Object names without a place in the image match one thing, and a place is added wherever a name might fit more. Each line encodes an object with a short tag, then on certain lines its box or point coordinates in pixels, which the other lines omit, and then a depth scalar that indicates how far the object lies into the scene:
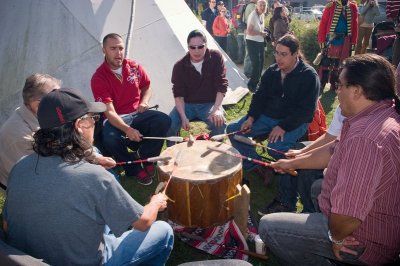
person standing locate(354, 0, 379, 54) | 9.88
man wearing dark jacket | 4.26
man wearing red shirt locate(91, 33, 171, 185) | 4.51
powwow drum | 3.16
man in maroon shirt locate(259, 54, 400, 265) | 2.08
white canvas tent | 6.11
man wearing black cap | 1.99
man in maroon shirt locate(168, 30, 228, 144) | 4.97
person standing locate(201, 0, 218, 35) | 11.75
